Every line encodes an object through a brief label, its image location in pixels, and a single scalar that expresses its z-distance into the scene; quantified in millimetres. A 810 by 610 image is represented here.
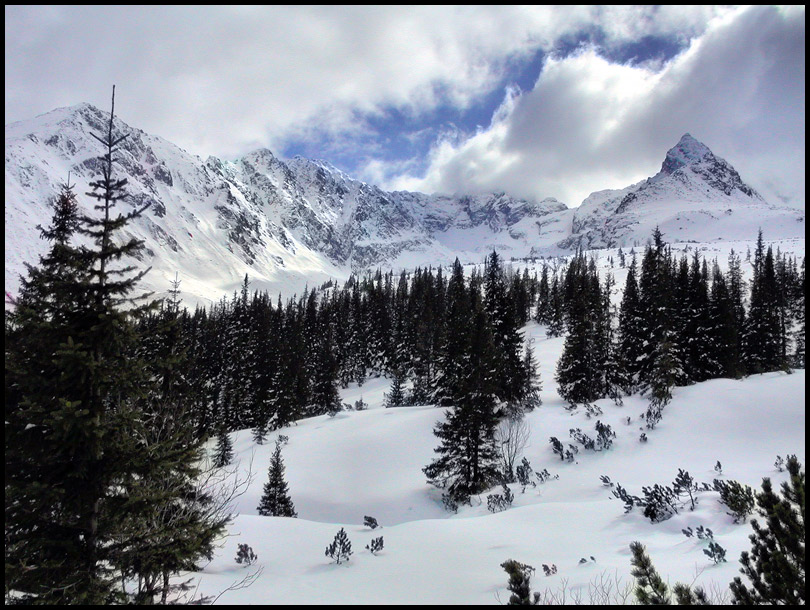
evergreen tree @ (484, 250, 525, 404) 30047
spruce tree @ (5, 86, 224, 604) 6840
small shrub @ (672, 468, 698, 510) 12916
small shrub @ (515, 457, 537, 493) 20750
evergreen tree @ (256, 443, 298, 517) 22266
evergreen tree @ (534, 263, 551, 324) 83062
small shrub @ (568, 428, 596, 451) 22609
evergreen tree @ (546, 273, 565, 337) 70000
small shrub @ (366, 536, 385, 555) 11836
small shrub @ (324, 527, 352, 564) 11422
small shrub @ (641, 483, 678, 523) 12336
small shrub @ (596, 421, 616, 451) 22281
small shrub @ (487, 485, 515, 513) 17633
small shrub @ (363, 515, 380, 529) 14818
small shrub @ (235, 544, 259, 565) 11477
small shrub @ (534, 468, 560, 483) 20586
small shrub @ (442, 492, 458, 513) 19969
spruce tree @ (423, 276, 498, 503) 22328
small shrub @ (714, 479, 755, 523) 11040
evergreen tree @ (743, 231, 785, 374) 43344
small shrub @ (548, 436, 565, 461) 22766
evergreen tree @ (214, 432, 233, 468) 32656
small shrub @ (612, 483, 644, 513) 13070
